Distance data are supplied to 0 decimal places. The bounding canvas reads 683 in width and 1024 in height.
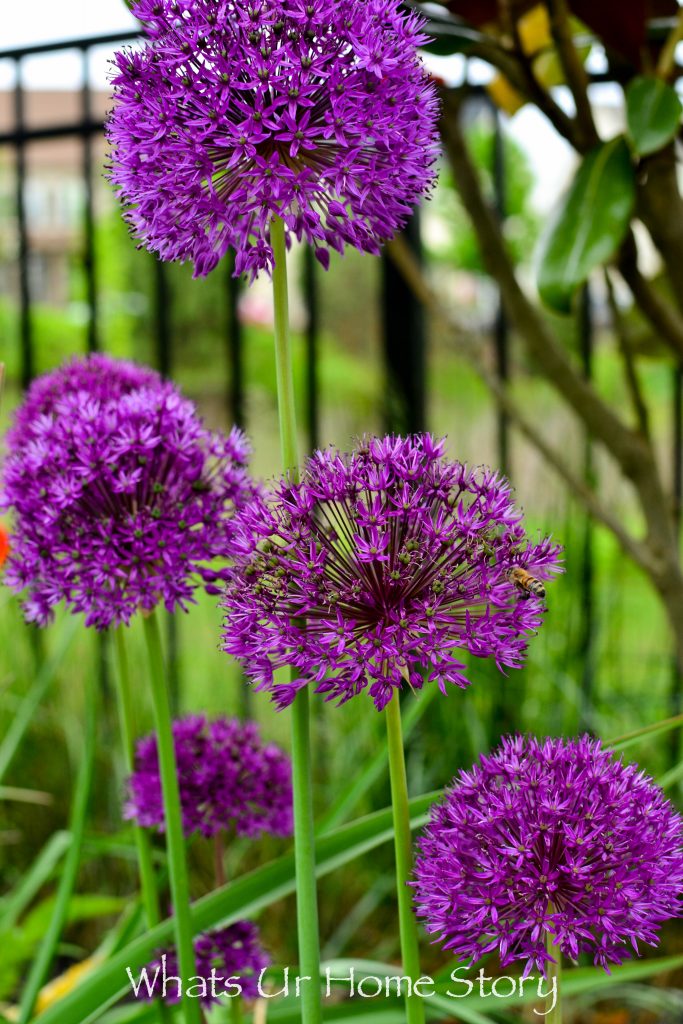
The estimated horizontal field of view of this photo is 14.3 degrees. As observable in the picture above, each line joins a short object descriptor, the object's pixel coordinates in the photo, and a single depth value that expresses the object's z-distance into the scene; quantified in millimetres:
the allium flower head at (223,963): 1065
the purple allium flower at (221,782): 1110
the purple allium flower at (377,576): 914
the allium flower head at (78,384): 1116
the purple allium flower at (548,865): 916
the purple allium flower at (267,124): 923
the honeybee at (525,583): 929
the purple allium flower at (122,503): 1000
